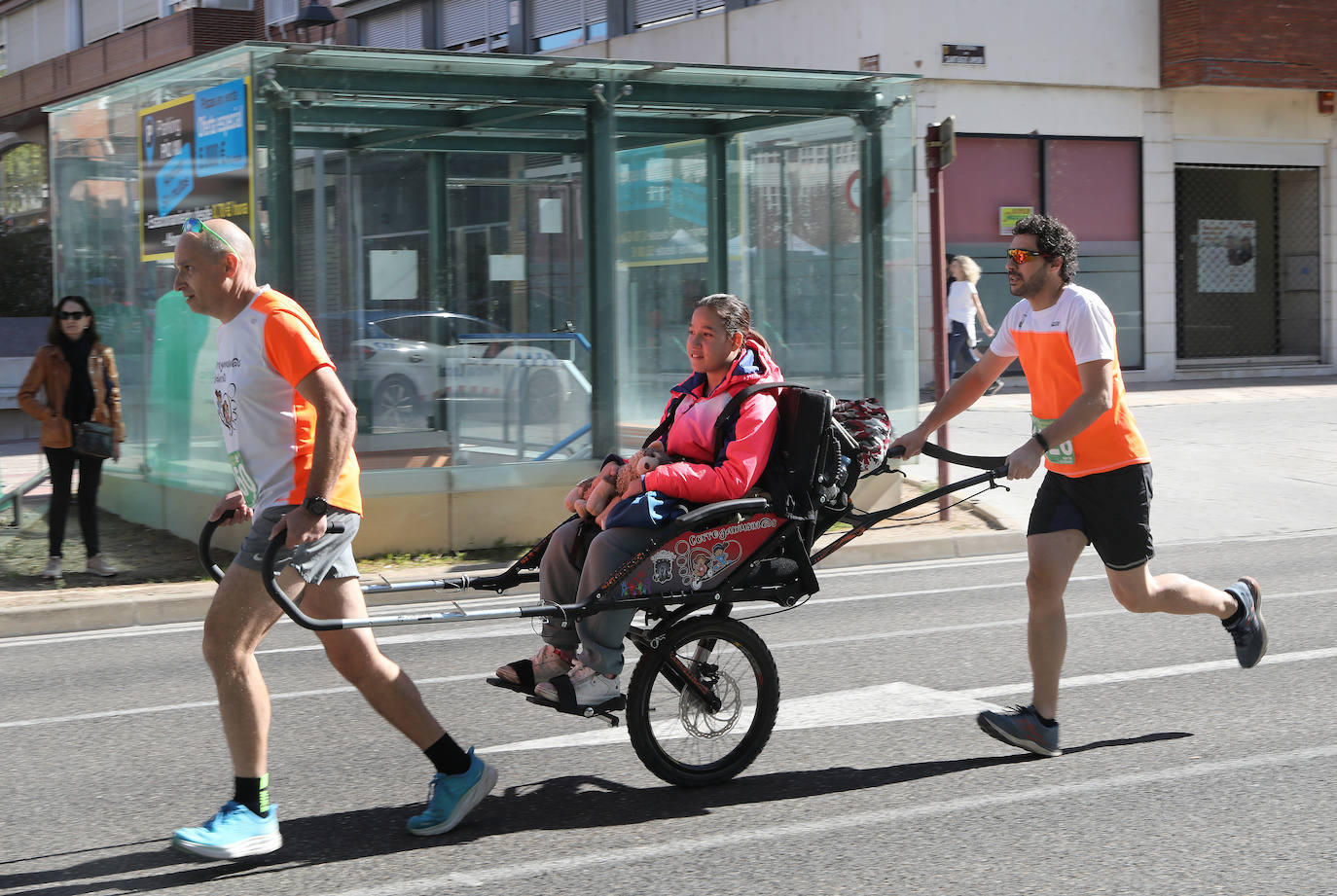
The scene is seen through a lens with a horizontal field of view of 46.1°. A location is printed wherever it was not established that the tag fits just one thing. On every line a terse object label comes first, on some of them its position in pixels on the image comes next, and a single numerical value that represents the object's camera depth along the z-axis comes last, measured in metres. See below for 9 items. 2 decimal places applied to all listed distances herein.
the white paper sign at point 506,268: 12.20
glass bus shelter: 10.52
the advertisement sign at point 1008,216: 20.97
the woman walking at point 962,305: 16.06
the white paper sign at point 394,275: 11.29
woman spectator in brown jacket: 9.82
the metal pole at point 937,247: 11.50
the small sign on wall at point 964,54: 20.47
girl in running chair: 4.98
